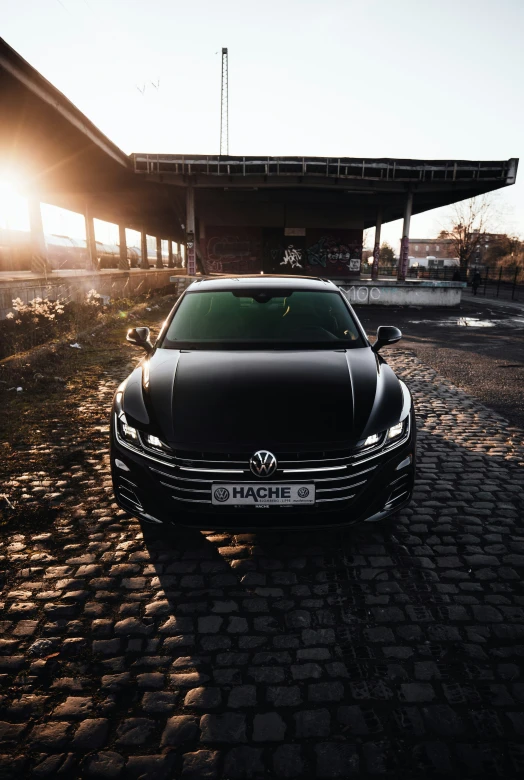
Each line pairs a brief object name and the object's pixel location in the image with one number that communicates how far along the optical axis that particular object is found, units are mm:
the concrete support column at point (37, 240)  22203
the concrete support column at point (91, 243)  29644
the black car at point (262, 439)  2535
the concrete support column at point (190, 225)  22594
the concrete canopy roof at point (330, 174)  21547
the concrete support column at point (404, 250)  23594
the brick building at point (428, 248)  123138
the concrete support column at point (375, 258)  26864
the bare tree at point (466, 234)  59438
